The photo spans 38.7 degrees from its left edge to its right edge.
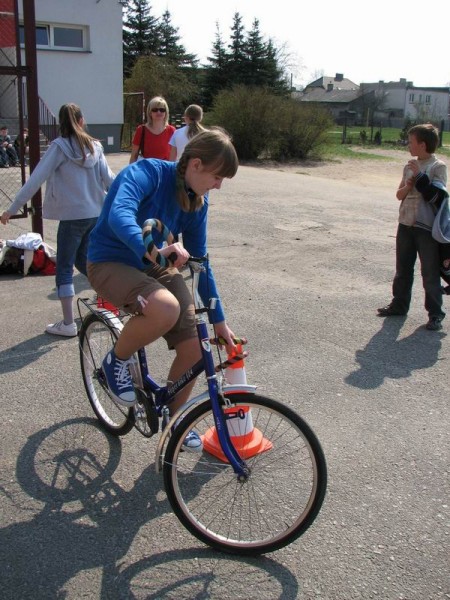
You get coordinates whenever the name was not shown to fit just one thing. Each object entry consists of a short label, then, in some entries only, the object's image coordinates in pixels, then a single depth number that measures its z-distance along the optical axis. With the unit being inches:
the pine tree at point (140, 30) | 1914.4
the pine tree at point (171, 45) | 1966.0
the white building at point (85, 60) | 900.0
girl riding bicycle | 115.4
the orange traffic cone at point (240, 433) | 114.3
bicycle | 110.7
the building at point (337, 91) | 3894.2
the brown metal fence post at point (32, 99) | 275.1
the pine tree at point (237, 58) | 1884.8
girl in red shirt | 302.0
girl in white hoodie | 214.1
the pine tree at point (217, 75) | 1892.2
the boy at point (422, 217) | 232.1
